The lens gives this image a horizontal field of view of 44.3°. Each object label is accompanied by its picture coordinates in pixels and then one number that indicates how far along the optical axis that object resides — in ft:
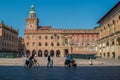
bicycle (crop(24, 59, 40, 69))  55.15
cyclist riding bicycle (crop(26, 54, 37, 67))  55.05
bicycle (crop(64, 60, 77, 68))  56.94
